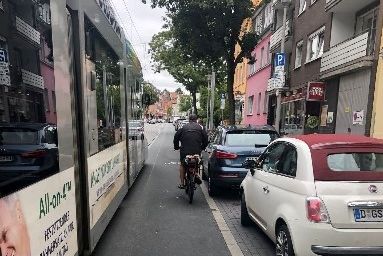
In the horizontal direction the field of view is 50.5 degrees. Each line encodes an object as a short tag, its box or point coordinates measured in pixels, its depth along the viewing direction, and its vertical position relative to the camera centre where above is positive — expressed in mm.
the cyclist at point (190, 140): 8641 -768
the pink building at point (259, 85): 29125 +1639
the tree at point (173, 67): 41031 +4301
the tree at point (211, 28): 19547 +3906
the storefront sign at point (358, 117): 14156 -368
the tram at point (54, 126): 2736 -209
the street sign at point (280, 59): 13008 +1498
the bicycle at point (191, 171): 8352 -1391
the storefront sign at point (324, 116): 17333 -419
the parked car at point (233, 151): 8594 -981
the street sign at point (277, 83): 12852 +717
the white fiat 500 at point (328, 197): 4023 -943
